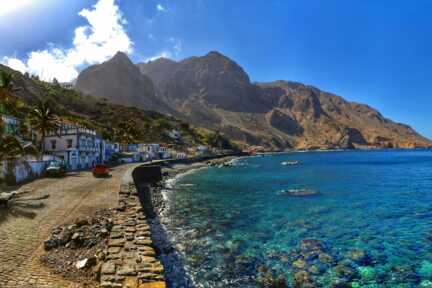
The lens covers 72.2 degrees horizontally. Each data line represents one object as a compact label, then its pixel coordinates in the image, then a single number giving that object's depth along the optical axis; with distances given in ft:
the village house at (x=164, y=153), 375.86
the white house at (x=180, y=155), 413.34
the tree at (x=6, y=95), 94.41
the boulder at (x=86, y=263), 43.86
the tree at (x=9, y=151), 92.79
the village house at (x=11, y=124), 163.73
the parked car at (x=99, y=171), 146.61
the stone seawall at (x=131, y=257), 35.78
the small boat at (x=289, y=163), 384.53
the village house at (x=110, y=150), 258.59
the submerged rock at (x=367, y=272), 51.96
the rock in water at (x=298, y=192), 140.77
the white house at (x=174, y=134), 537.16
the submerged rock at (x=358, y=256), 58.80
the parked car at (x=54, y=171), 138.31
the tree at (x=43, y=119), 177.06
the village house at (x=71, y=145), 187.86
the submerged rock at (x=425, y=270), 52.49
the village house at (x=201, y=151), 506.97
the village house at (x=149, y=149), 341.58
